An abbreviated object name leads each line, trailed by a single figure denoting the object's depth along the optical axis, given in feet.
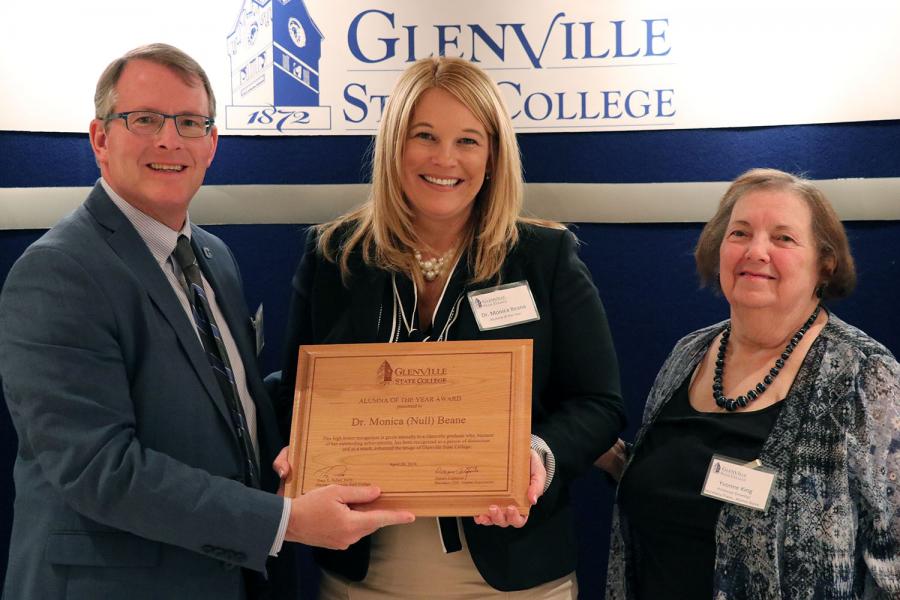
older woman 6.95
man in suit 6.22
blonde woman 7.29
